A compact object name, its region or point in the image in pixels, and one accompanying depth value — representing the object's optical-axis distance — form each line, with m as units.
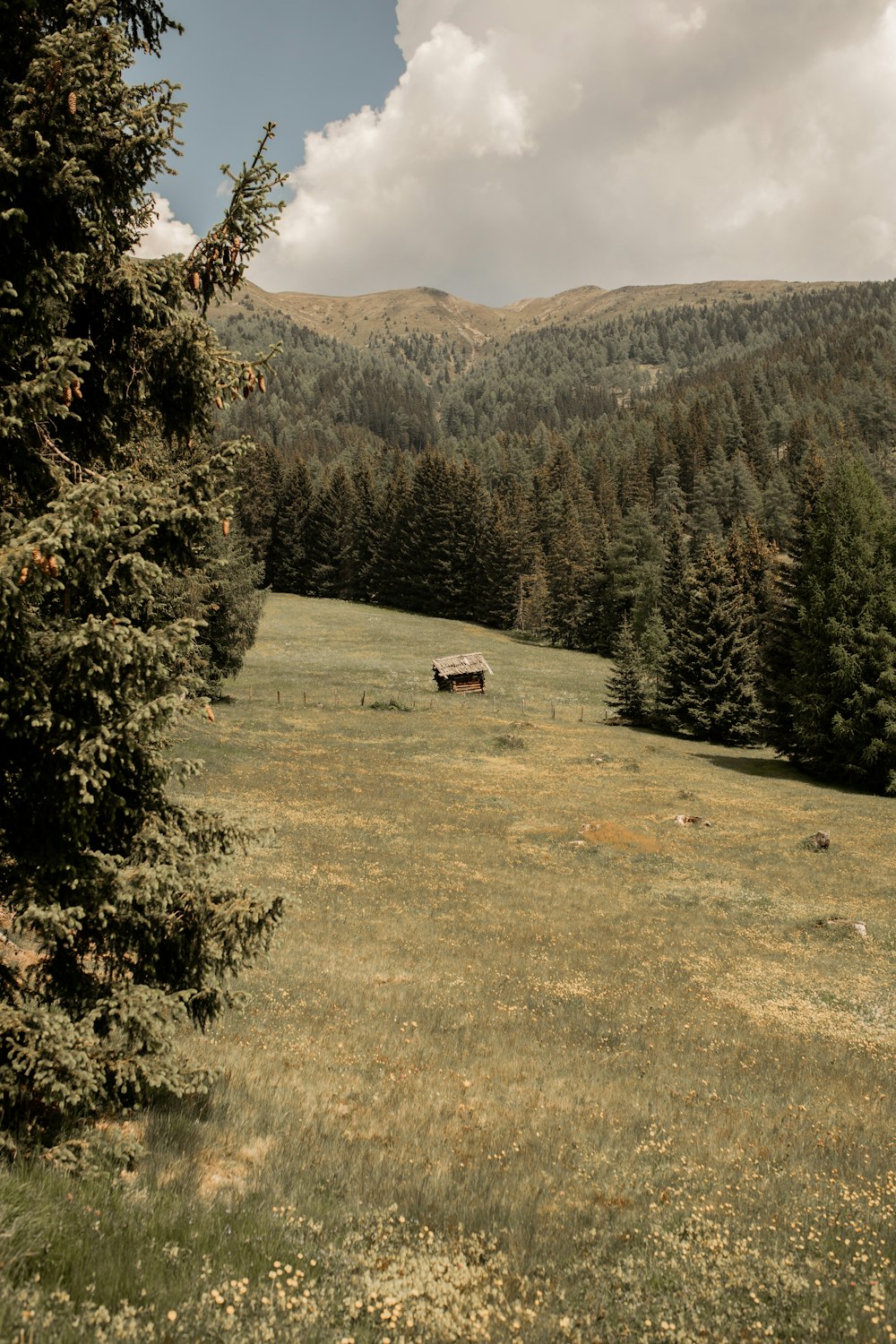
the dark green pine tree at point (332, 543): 111.69
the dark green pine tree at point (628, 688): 56.91
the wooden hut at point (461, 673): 58.25
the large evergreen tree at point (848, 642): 40.75
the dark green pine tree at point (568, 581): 92.31
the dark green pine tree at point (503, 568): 100.56
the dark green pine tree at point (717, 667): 53.22
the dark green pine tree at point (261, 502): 109.38
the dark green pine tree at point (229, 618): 41.75
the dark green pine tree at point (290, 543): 112.38
